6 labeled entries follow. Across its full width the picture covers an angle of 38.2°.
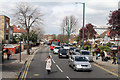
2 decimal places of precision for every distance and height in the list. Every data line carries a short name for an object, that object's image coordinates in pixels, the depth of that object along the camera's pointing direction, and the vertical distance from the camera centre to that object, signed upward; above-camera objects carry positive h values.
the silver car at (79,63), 16.50 -2.47
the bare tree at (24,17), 34.31 +4.15
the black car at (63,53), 29.32 -2.63
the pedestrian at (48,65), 15.19 -2.44
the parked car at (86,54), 24.43 -2.38
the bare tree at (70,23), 66.74 +5.86
